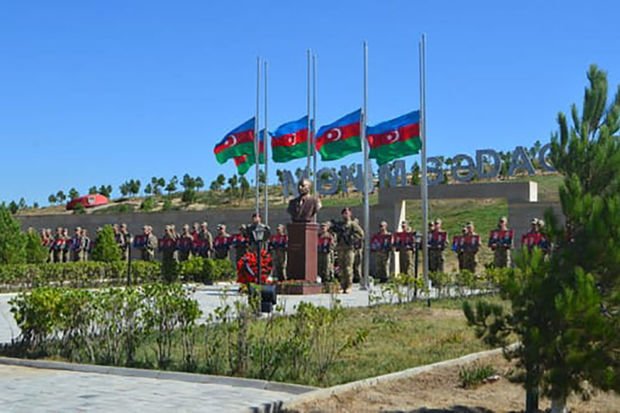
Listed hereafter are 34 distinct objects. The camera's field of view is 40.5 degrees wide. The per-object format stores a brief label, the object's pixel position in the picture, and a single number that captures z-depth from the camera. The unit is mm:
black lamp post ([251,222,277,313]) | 12827
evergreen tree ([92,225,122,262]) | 28641
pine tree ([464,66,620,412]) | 6199
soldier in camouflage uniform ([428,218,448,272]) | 24812
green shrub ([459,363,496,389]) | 8289
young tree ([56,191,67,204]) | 80500
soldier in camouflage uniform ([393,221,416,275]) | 25281
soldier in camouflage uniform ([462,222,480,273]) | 24375
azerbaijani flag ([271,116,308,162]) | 26094
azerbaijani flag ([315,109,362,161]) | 24766
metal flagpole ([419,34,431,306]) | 22141
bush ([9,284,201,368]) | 9742
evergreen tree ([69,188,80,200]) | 74938
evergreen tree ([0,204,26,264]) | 25172
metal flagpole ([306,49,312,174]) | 25812
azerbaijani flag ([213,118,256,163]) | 27172
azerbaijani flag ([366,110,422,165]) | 23125
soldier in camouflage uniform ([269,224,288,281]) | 25406
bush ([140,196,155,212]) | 60006
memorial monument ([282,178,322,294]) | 20312
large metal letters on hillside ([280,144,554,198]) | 29266
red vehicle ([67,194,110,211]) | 65419
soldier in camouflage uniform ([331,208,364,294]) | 21656
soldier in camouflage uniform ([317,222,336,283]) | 24297
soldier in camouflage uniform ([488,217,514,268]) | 23609
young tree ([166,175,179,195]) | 75362
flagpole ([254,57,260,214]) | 26984
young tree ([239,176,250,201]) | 63062
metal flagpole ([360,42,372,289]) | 23406
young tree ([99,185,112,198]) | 76850
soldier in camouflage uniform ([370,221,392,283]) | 25688
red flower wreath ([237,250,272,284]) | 19875
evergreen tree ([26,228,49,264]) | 28828
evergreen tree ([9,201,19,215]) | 65831
